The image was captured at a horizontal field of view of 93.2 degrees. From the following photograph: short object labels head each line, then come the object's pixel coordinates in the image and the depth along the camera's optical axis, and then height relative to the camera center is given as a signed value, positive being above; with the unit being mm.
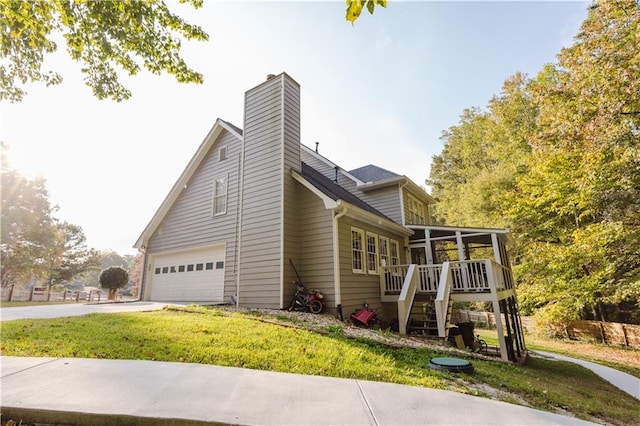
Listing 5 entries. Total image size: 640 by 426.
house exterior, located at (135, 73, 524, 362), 8469 +1794
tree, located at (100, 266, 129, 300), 15844 +604
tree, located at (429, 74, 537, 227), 18719 +8828
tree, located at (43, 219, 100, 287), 27641 +3726
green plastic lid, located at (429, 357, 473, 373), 4262 -1179
